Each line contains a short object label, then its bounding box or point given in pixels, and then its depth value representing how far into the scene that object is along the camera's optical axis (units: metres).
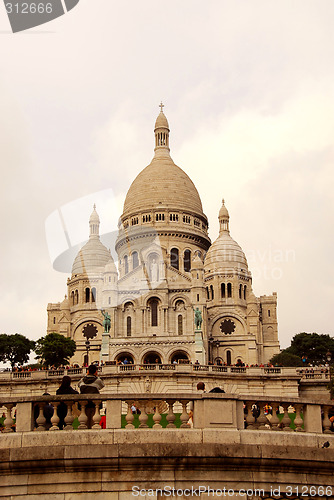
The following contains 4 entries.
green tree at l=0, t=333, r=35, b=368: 63.12
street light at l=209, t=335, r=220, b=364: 76.50
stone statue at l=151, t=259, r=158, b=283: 78.62
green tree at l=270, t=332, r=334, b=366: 78.06
